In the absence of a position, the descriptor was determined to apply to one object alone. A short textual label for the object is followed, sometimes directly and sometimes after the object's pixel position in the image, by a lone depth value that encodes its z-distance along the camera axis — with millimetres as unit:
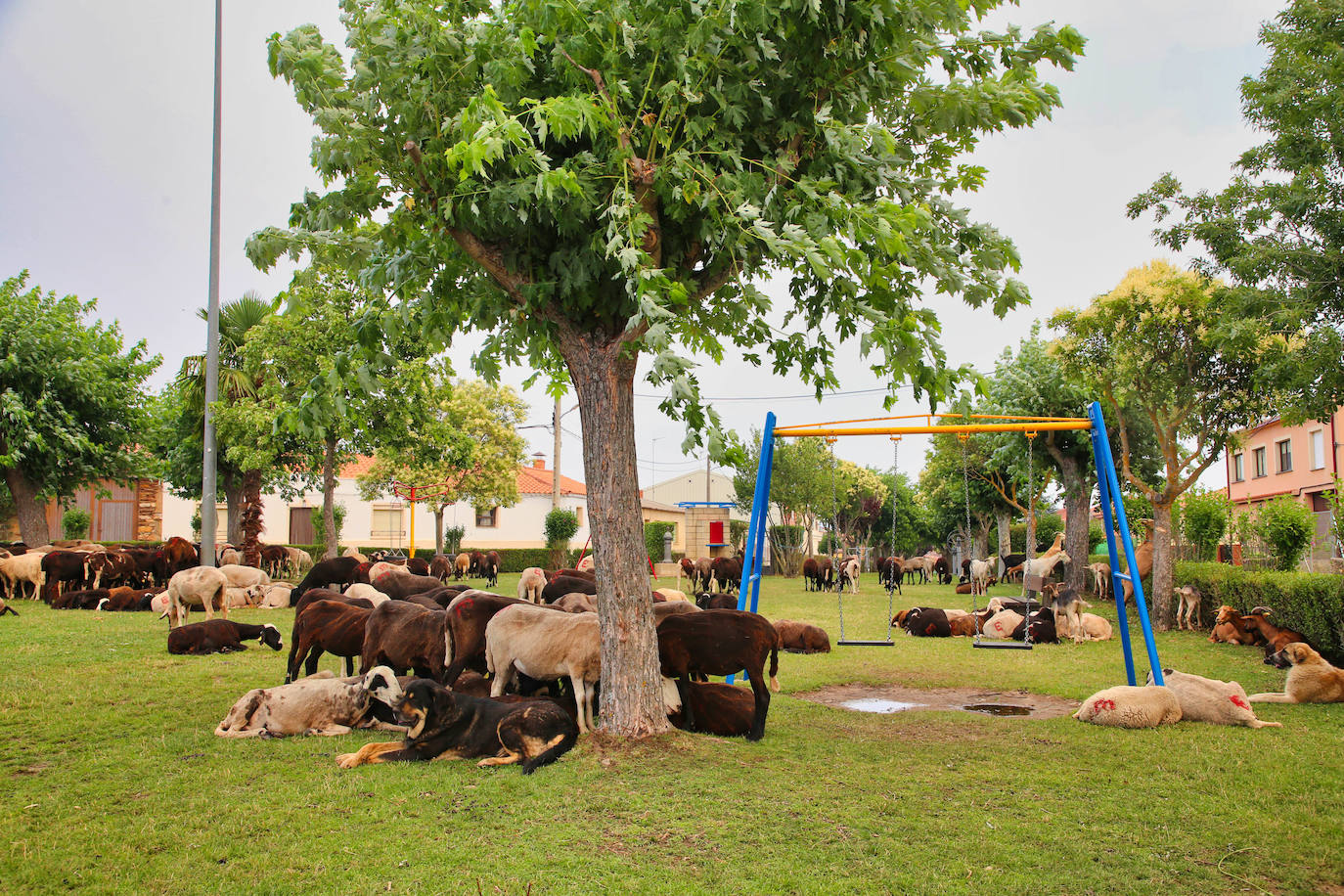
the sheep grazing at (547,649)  6770
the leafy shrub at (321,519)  37156
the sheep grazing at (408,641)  7570
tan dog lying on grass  8117
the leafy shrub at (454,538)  38500
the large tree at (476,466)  33406
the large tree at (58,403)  20781
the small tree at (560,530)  34719
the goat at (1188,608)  15172
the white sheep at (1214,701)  7215
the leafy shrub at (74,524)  32406
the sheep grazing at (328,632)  8078
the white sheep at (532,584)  14172
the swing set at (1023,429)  8344
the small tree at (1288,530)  13438
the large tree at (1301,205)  9672
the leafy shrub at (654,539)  36719
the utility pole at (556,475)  34250
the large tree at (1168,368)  14547
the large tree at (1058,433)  19562
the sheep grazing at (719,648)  6824
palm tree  23250
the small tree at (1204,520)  18891
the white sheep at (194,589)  12992
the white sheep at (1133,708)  7145
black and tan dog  5844
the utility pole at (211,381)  15984
